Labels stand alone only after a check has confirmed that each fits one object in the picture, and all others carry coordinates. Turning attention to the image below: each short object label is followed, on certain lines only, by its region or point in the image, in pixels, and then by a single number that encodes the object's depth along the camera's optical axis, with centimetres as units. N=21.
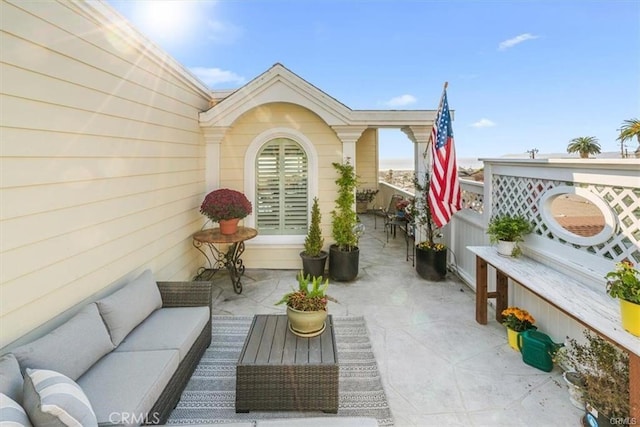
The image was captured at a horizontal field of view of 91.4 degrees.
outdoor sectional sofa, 155
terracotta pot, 488
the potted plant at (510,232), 351
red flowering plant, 477
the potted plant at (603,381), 208
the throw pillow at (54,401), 139
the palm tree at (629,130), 1071
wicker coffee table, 234
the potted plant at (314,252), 539
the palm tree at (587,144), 1680
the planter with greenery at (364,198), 1196
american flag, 459
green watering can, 290
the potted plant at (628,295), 194
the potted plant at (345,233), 535
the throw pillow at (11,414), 133
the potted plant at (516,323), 326
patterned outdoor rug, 242
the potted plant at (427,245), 527
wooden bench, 194
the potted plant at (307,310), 265
